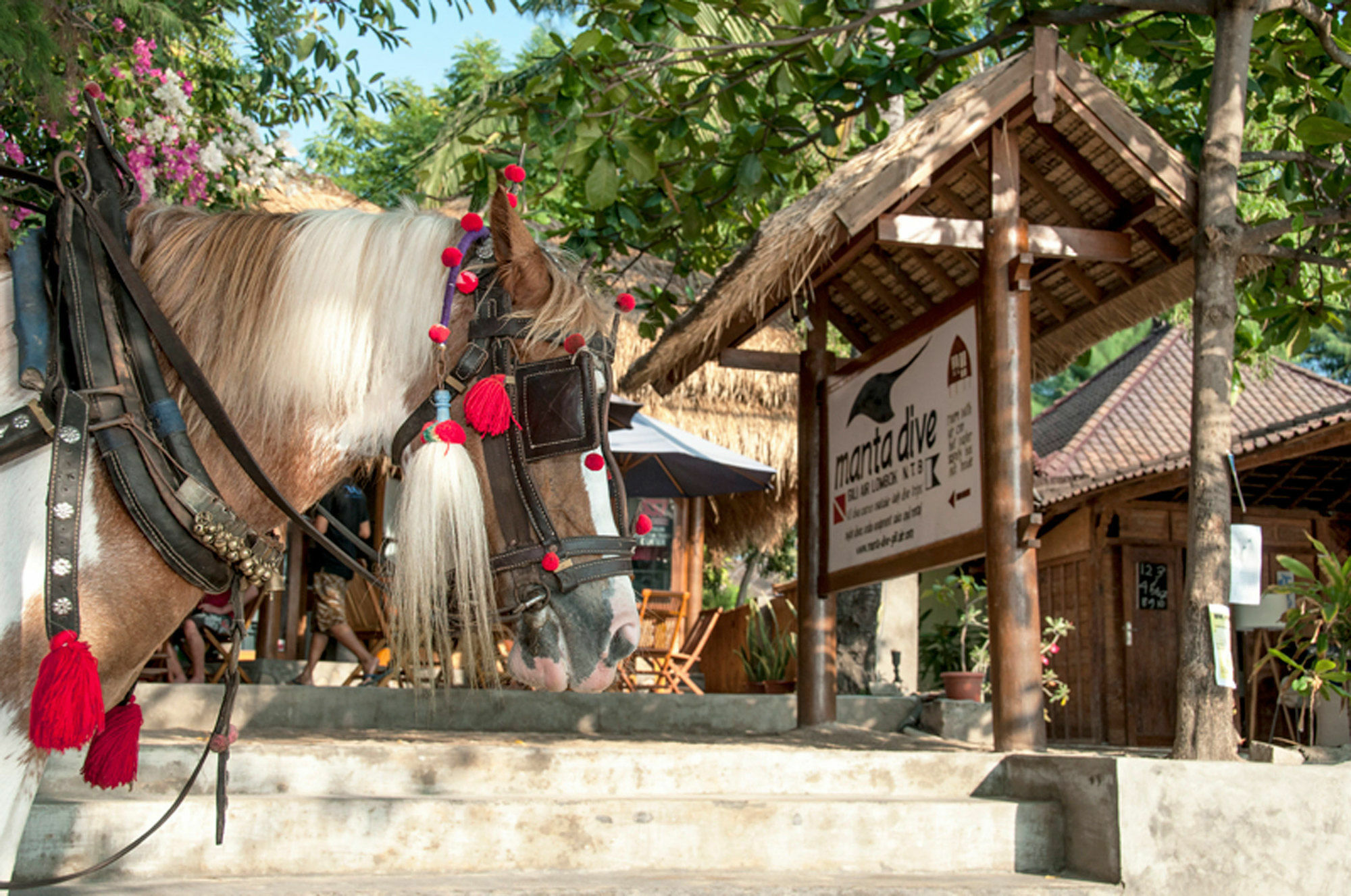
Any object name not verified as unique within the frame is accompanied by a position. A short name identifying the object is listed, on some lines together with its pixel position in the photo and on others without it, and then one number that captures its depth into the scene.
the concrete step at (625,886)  2.73
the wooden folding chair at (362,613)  7.99
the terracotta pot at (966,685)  6.49
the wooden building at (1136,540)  10.59
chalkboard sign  11.03
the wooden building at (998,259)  4.53
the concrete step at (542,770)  3.38
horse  1.87
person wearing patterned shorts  7.04
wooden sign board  4.87
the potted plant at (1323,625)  4.65
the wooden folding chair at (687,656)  9.00
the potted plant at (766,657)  8.13
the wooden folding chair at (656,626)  8.61
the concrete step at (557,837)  2.90
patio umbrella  8.19
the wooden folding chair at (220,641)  6.18
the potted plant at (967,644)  6.50
